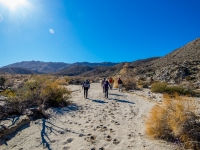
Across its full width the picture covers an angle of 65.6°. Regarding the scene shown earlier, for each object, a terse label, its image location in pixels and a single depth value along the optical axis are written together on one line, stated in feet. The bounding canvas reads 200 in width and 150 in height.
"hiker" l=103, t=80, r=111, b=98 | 45.32
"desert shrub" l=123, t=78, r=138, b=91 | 66.13
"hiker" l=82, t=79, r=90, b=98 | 44.27
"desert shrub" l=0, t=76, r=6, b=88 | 76.17
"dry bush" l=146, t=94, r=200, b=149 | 13.75
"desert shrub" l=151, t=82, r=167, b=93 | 54.08
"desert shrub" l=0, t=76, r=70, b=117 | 28.76
